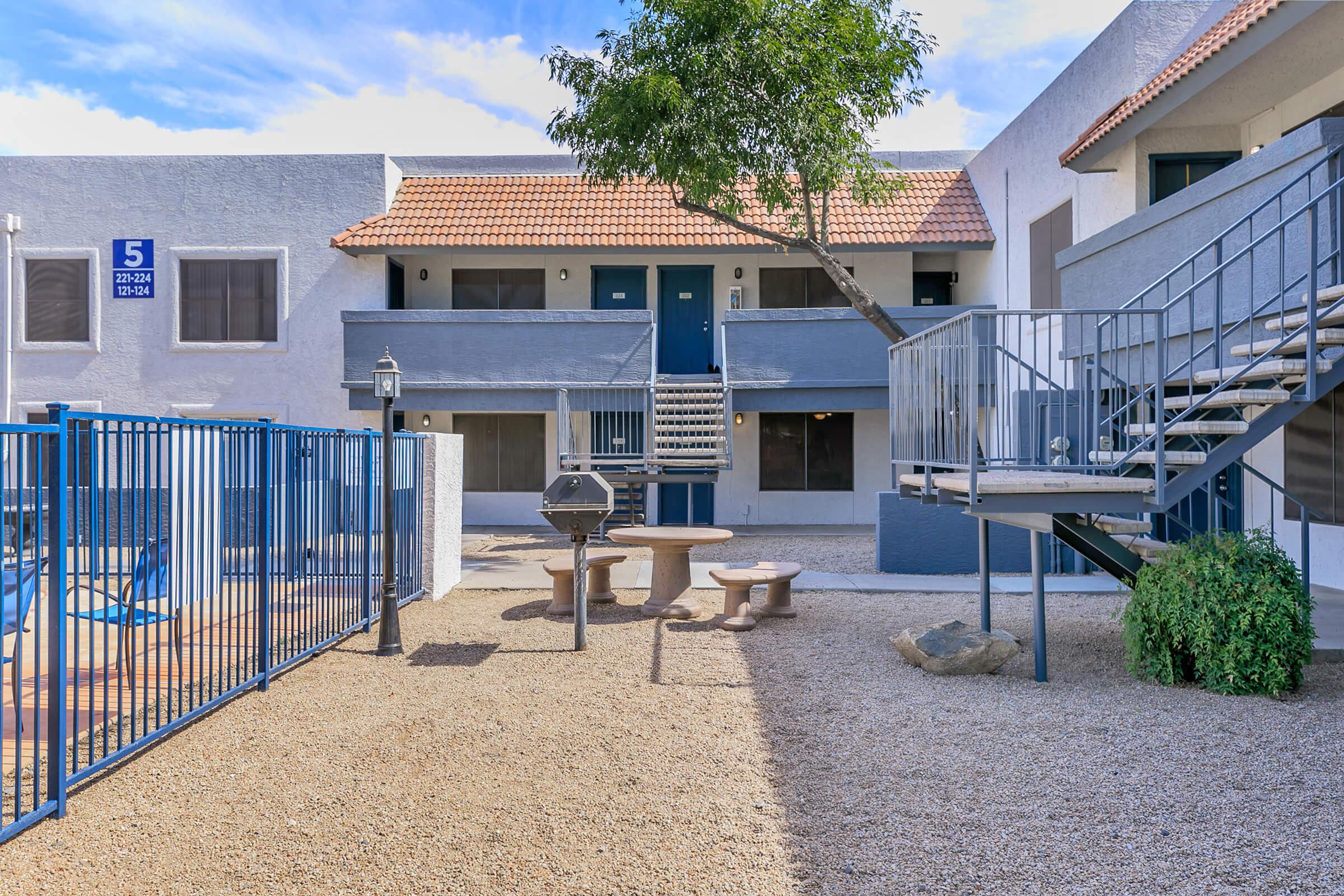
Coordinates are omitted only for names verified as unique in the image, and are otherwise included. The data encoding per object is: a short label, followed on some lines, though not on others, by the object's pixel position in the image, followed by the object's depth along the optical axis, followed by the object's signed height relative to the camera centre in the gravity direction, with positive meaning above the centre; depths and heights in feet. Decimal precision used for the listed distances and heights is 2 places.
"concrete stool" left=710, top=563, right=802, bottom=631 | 28.66 -4.41
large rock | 22.65 -4.82
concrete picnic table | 30.04 -3.72
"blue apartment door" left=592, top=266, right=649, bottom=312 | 62.47 +10.53
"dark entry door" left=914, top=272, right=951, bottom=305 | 63.16 +10.62
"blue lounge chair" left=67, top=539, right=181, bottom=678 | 15.97 -2.64
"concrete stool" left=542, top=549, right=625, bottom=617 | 30.30 -4.32
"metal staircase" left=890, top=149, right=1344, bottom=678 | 20.75 +1.45
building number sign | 58.39 +11.11
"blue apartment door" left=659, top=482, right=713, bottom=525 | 60.80 -3.47
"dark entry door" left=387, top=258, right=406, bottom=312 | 59.31 +10.29
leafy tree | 38.63 +14.82
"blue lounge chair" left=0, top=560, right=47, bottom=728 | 16.15 -2.51
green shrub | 20.08 -3.62
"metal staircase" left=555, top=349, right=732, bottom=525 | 49.26 +0.93
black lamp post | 24.99 -2.11
